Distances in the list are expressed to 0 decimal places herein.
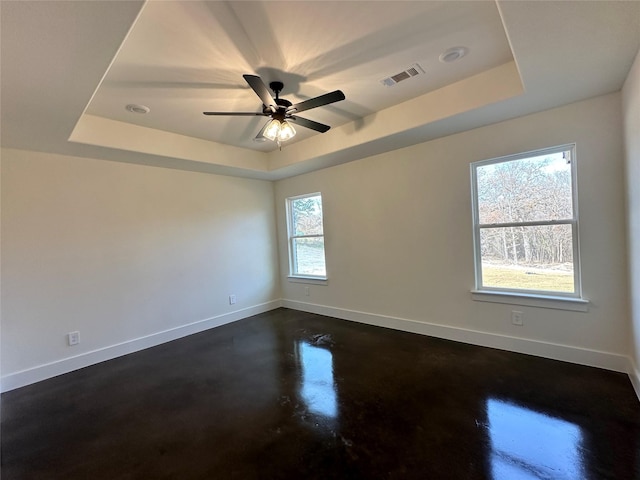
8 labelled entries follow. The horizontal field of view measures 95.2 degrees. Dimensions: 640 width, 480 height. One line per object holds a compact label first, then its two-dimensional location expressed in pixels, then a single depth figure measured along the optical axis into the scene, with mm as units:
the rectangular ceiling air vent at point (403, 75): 2546
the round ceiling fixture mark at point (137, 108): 2939
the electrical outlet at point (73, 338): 3312
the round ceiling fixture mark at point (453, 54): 2297
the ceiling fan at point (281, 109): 2273
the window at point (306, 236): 5076
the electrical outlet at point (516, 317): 3088
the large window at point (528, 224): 2832
